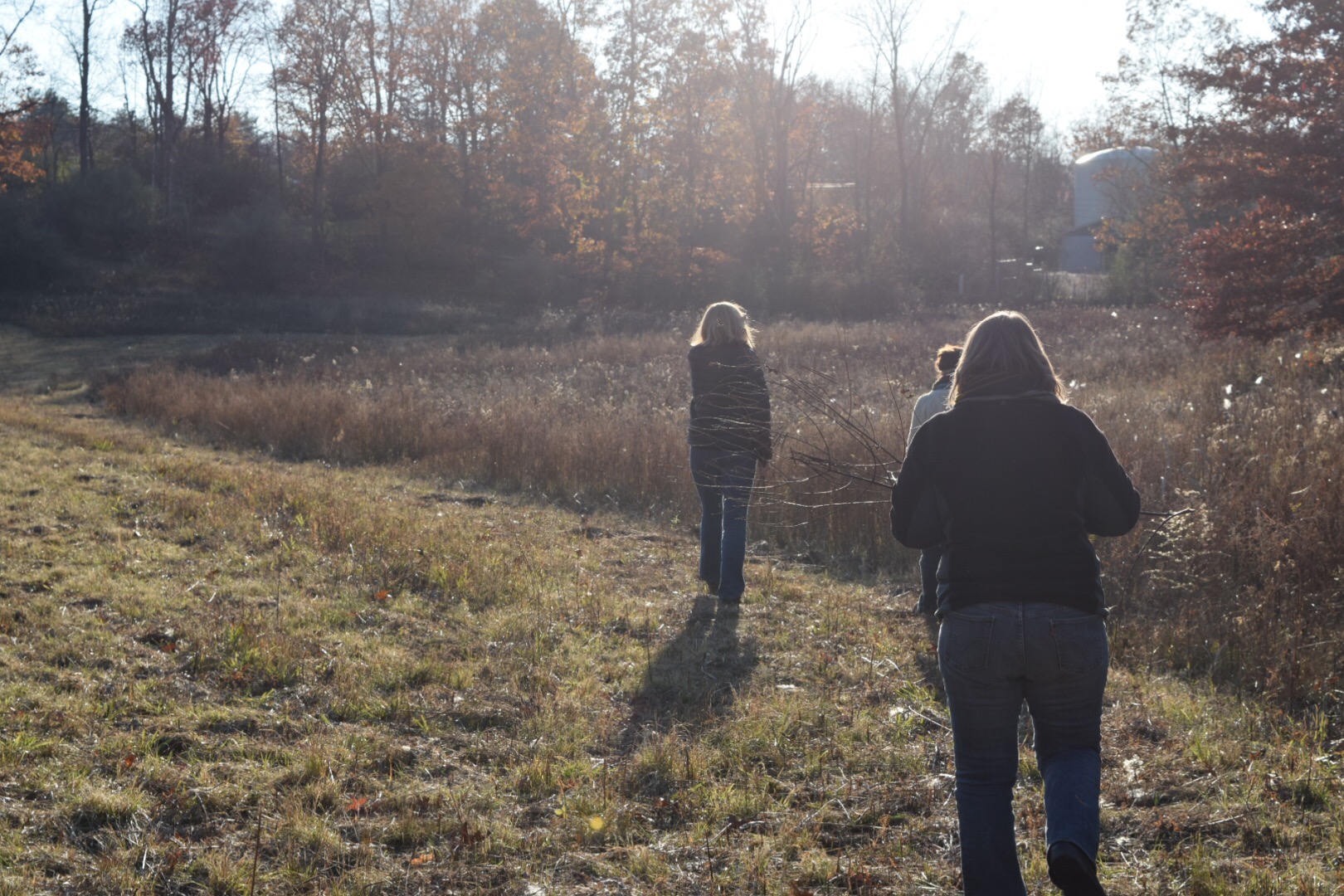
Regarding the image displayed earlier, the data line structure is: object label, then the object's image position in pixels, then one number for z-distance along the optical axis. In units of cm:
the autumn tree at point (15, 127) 3725
